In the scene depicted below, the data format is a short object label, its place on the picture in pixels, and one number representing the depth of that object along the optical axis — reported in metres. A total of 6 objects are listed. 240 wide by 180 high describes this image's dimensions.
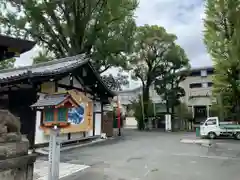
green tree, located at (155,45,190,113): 26.69
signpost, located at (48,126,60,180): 5.24
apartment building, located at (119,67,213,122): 29.91
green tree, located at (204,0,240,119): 16.70
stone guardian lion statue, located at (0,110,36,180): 4.17
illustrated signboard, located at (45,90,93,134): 12.17
